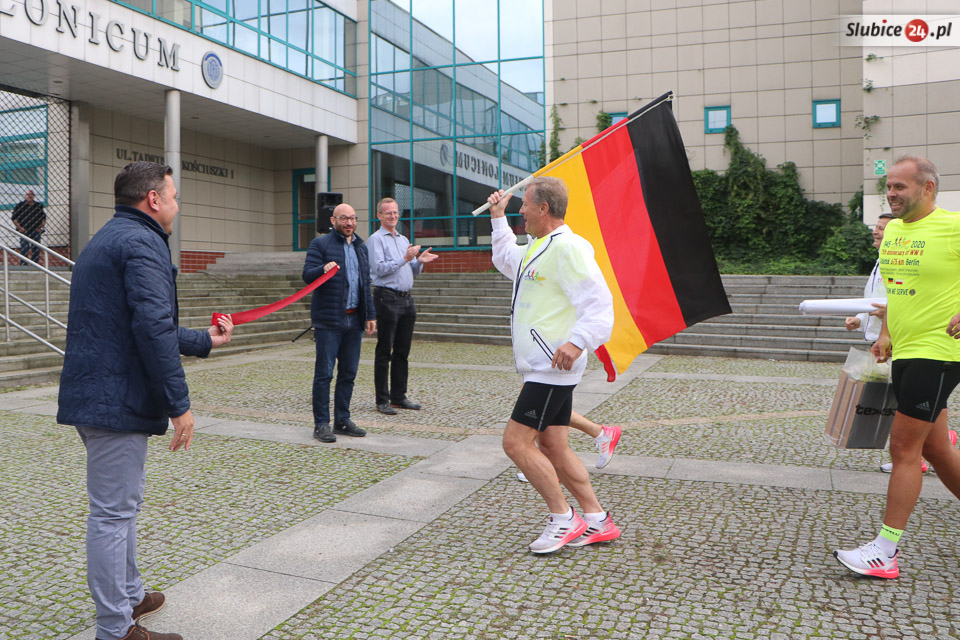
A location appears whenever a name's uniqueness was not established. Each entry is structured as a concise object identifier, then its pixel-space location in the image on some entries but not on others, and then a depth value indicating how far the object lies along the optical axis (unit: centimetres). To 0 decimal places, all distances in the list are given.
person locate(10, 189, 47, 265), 1797
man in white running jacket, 368
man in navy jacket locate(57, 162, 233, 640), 272
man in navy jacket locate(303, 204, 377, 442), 647
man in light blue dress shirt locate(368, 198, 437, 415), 771
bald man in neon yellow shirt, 347
